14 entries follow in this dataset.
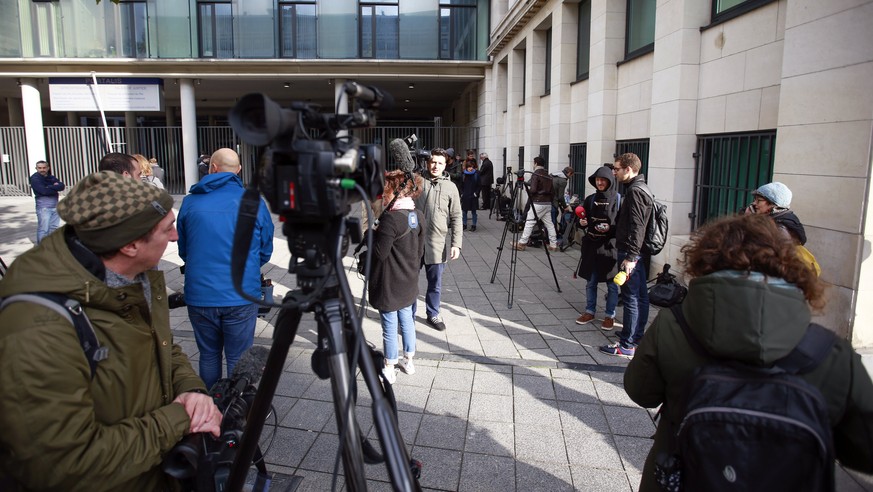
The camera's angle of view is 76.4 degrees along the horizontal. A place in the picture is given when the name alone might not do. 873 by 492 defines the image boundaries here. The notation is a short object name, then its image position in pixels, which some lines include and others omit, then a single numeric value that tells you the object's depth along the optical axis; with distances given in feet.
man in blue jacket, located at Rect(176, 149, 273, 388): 10.60
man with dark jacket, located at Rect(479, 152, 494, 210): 45.57
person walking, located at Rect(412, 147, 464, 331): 18.66
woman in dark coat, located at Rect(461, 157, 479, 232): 41.73
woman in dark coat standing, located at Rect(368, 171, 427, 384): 13.94
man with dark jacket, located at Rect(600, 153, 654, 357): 15.96
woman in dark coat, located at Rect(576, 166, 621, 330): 18.45
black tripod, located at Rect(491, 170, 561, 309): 24.49
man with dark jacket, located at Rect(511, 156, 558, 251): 33.09
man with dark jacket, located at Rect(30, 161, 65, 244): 32.30
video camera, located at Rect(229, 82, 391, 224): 4.73
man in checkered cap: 4.51
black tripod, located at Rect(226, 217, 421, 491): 4.80
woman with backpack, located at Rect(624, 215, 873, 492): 4.80
